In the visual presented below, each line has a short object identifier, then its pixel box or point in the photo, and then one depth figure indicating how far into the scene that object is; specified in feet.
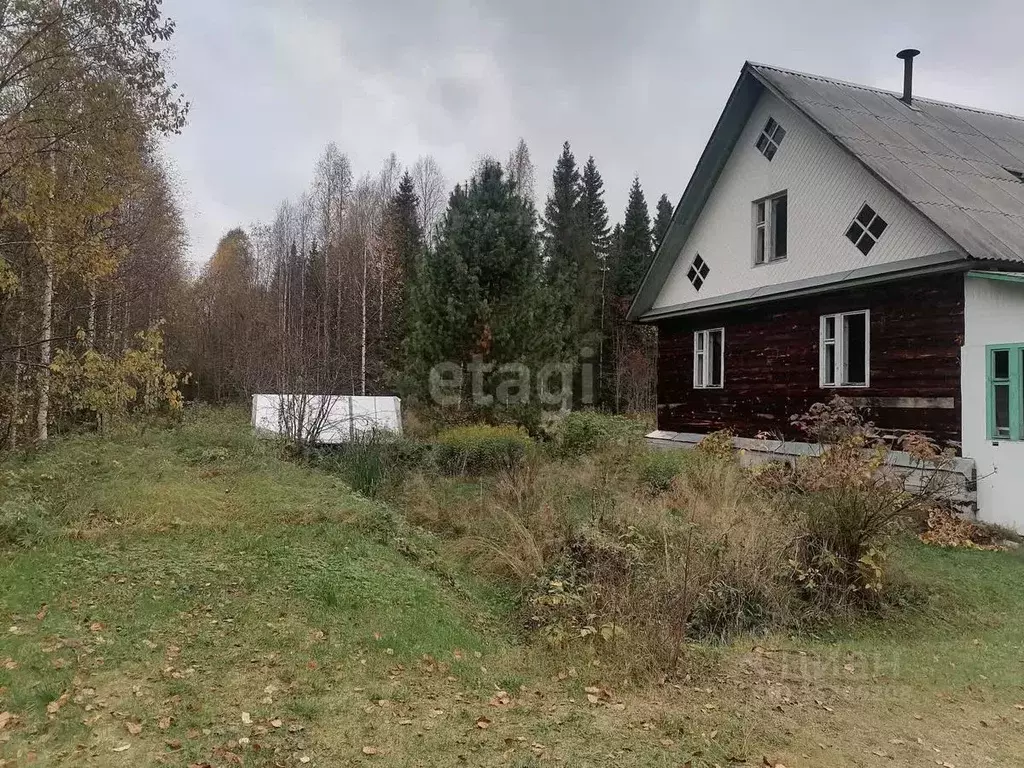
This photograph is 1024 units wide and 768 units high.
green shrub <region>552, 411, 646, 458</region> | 46.52
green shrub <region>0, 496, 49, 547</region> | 18.98
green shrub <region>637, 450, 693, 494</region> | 33.24
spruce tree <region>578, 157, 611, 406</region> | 102.73
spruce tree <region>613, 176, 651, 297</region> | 113.95
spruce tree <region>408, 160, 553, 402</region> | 53.57
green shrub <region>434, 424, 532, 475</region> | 42.52
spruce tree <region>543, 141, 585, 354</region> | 92.73
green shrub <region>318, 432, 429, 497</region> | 33.58
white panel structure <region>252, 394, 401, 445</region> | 40.14
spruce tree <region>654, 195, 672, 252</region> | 132.57
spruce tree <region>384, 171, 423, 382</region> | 83.66
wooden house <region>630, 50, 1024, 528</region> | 29.58
